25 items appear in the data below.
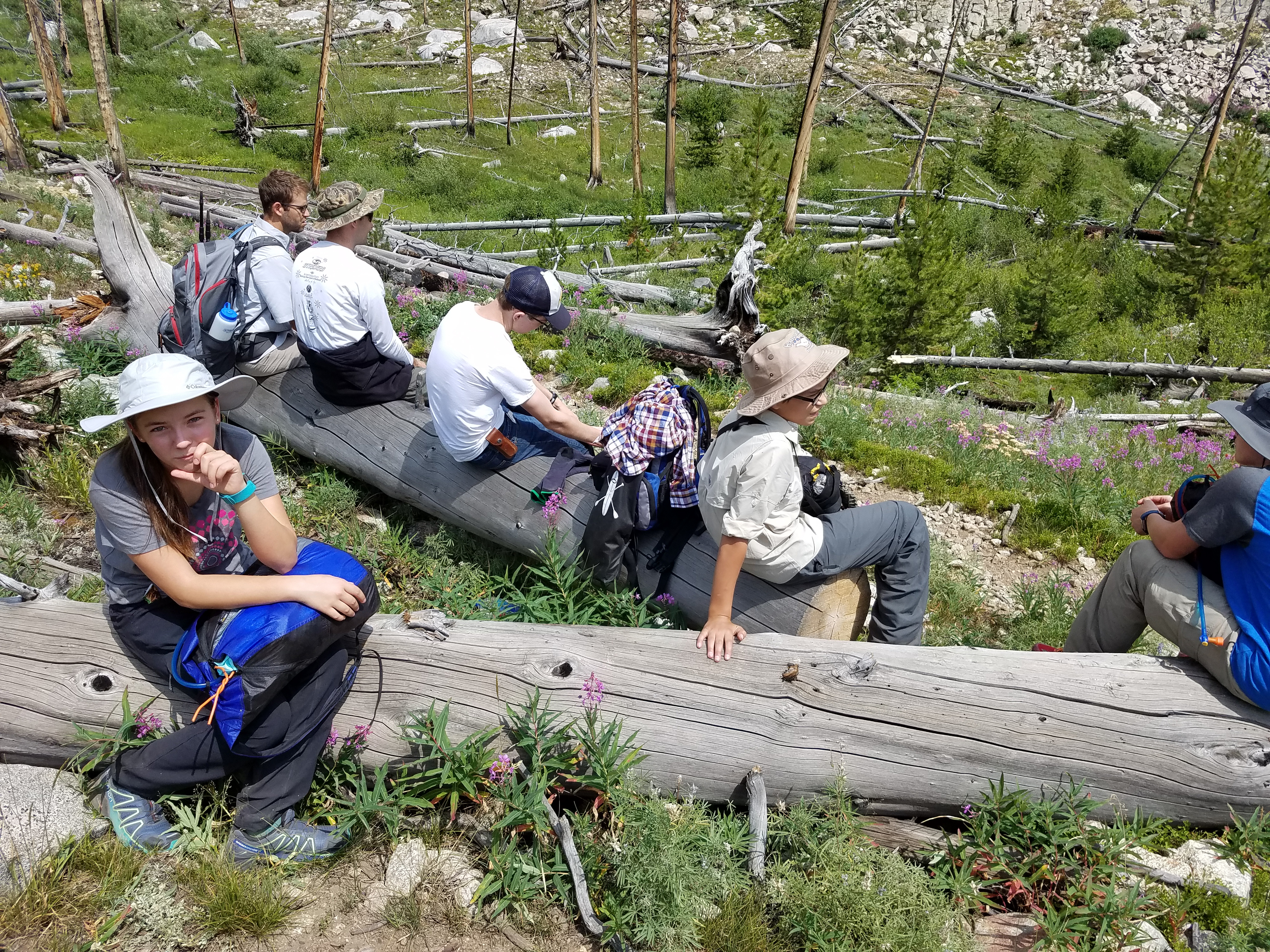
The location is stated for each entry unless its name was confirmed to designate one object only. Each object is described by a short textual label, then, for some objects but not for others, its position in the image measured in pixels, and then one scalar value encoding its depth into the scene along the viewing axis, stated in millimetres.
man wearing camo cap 4691
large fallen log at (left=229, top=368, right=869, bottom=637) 3559
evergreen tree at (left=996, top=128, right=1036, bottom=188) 25062
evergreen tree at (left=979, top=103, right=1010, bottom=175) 23594
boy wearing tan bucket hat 3055
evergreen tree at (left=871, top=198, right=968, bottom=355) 10492
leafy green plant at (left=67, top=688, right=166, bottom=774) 2939
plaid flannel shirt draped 3627
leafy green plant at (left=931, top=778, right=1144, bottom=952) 2490
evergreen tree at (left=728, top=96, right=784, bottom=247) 11500
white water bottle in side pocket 5109
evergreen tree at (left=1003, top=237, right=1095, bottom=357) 12875
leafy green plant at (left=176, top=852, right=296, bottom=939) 2551
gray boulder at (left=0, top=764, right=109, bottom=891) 2627
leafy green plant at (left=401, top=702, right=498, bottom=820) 2883
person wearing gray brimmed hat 2873
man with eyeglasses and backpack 5191
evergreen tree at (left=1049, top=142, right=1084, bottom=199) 22312
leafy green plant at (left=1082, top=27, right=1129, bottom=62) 41031
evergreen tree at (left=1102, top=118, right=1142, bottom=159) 30344
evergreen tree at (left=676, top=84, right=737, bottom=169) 23250
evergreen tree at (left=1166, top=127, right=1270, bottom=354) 16422
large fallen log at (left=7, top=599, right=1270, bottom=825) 2971
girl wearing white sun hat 2568
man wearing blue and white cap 4027
